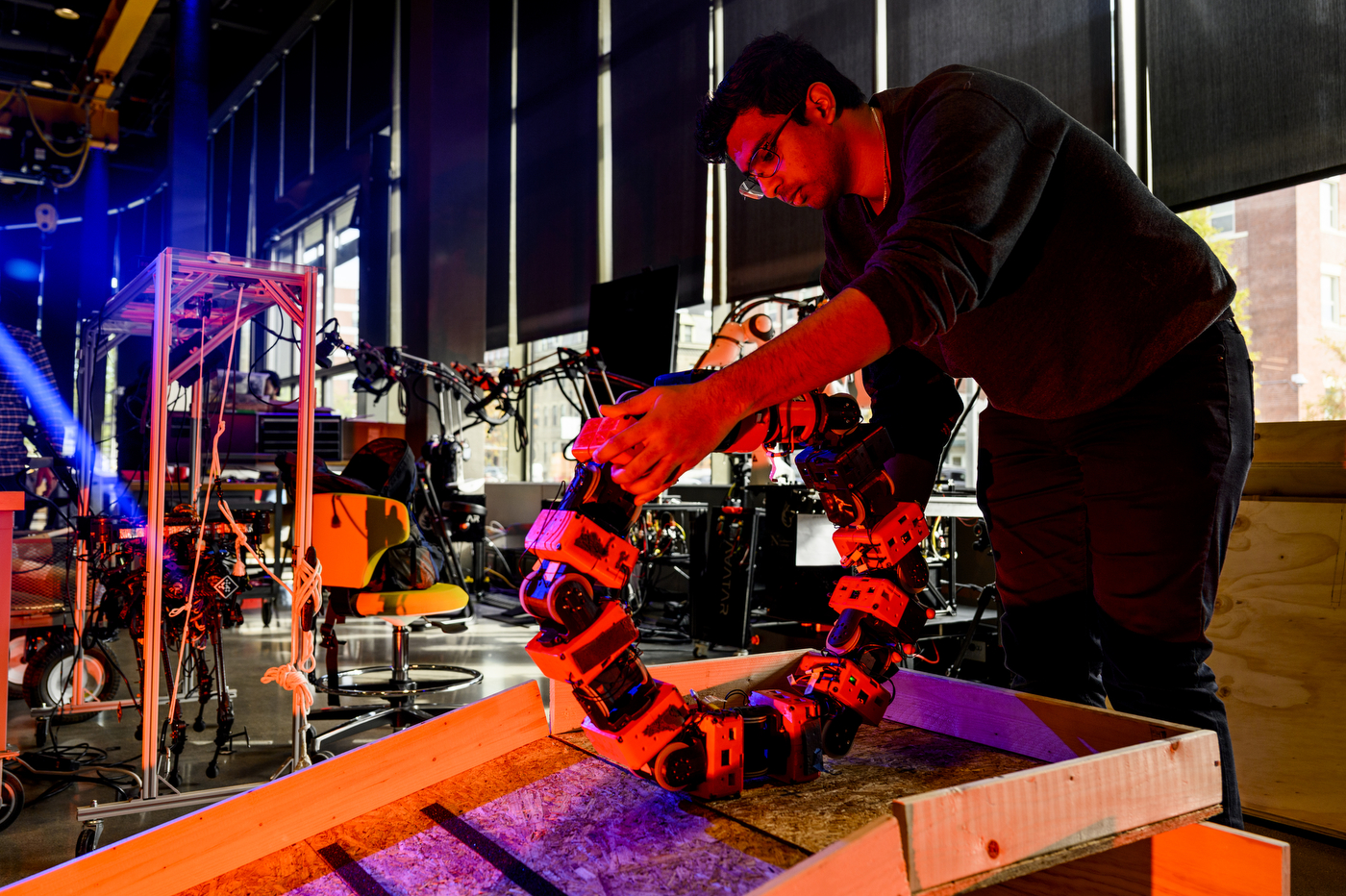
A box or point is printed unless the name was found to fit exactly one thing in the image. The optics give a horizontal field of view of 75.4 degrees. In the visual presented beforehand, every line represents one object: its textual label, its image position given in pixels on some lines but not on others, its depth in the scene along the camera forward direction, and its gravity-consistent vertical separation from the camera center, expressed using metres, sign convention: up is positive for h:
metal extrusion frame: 2.06 +0.46
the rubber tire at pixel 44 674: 3.12 -0.72
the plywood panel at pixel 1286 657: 1.93 -0.44
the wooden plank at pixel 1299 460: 1.97 +0.01
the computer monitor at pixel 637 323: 4.79 +0.84
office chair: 2.78 -0.36
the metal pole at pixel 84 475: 3.11 -0.01
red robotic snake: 0.90 -0.18
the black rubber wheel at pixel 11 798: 2.15 -0.82
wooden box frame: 0.77 -0.37
